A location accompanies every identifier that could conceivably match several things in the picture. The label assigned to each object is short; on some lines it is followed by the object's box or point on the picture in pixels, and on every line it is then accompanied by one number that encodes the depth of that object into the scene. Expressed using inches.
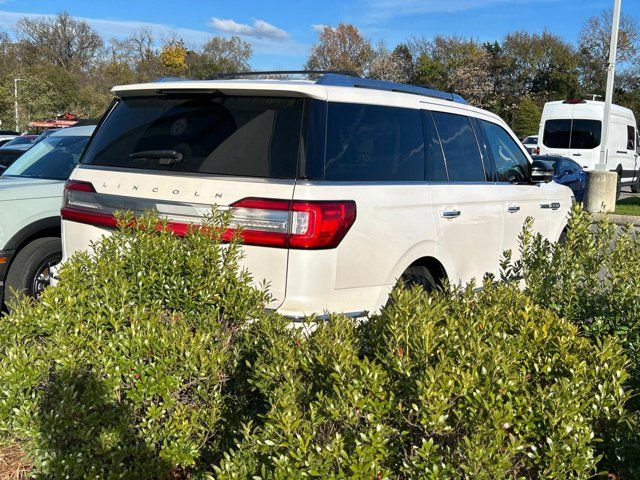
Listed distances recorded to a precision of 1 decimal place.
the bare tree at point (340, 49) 2598.4
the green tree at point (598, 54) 1910.7
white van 785.6
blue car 588.4
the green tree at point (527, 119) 1866.4
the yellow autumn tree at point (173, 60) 2947.8
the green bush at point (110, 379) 94.9
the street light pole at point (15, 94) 1774.1
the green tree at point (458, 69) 2108.8
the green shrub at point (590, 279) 127.5
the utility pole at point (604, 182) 598.9
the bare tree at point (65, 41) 2957.7
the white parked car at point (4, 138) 785.4
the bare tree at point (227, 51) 3124.0
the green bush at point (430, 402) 77.9
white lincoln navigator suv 138.6
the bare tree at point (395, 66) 2180.1
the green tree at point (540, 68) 2118.6
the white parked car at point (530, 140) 1296.0
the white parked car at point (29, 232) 218.7
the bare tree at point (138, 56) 2866.6
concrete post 598.5
